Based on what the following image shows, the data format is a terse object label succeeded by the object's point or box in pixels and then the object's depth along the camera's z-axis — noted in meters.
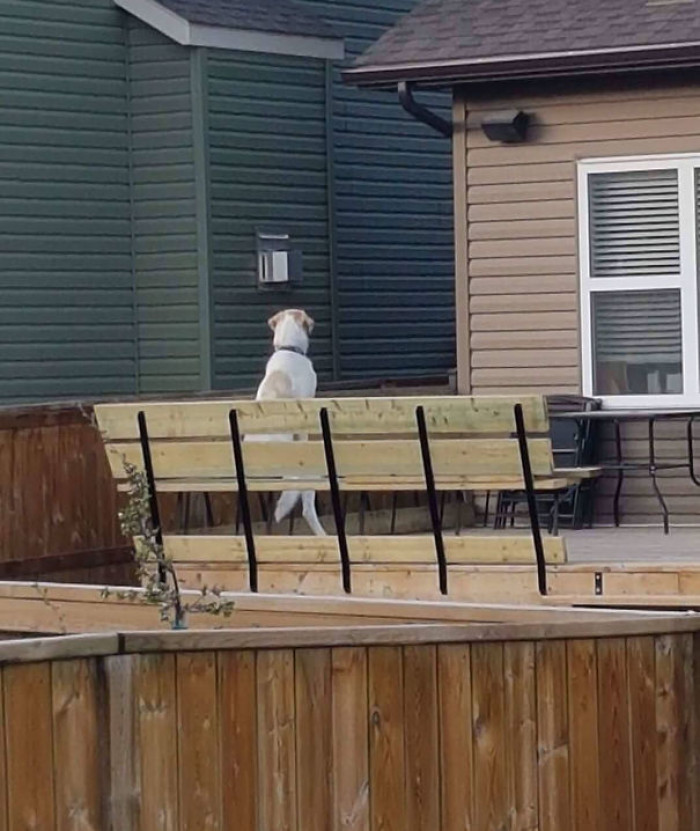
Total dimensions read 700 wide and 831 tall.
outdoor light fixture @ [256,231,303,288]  16.20
